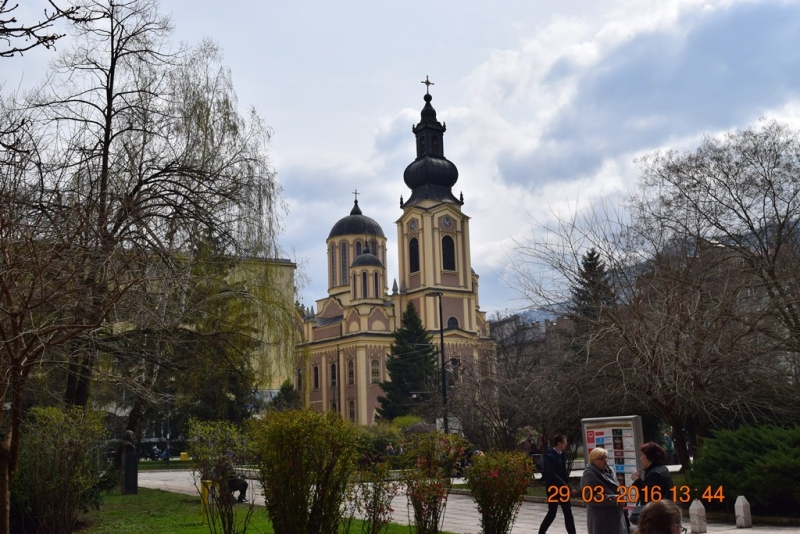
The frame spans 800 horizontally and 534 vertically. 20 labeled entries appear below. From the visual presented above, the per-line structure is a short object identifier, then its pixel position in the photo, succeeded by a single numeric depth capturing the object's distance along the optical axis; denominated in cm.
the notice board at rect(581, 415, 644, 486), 1228
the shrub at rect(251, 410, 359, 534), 928
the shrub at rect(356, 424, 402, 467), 3403
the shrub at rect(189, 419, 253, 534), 1002
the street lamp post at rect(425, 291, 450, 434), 2946
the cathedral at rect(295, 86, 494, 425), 7131
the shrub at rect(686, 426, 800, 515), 1314
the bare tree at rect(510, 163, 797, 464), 1645
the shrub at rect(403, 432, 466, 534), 1019
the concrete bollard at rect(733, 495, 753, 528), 1301
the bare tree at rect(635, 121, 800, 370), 2095
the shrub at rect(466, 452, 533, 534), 1036
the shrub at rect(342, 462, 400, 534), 1011
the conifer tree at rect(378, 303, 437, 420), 6138
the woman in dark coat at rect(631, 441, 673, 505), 845
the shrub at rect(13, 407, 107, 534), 1166
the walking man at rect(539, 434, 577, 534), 1138
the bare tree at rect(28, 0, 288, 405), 1519
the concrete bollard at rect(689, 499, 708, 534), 1233
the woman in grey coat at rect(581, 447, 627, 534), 835
